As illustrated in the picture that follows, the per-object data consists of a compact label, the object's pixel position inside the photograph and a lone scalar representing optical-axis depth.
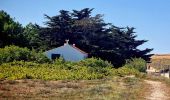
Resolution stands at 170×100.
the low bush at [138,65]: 45.06
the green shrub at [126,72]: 37.55
